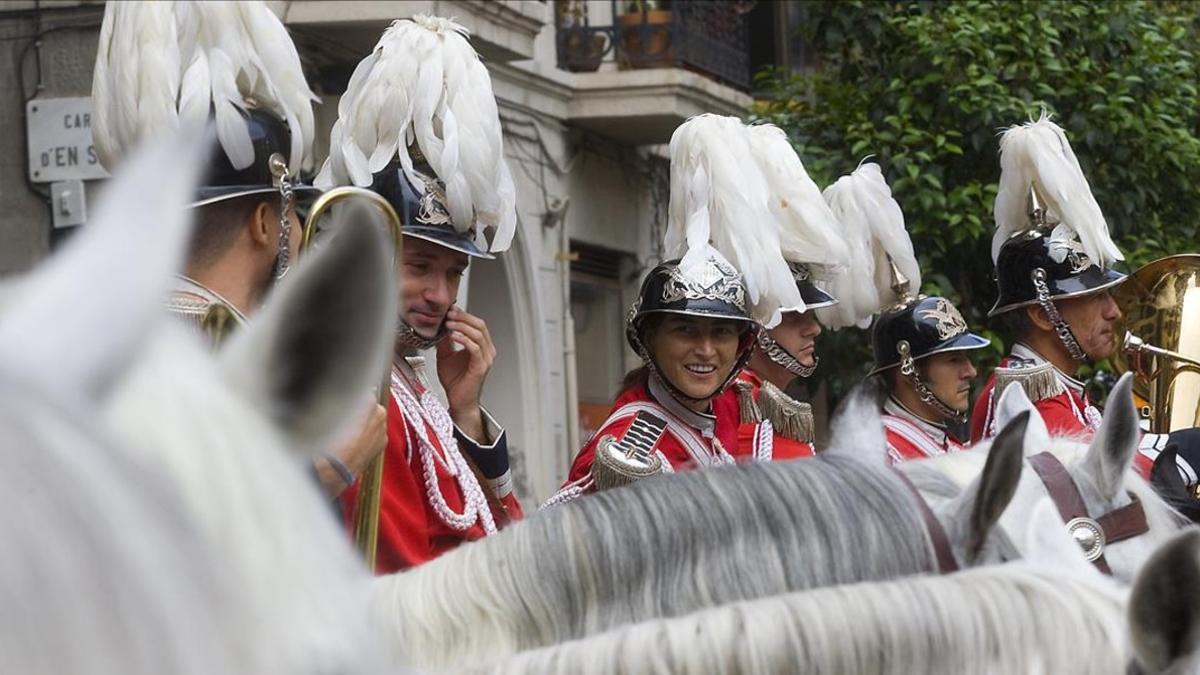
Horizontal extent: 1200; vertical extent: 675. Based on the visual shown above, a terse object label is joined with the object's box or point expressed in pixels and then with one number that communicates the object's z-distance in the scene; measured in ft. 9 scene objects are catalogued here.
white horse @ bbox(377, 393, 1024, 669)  12.64
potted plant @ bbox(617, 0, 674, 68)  92.53
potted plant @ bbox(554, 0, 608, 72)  90.33
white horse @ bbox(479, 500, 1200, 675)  11.70
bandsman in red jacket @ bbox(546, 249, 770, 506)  34.06
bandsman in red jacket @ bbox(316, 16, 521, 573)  25.55
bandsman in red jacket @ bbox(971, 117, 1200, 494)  43.45
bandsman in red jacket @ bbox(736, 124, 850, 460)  40.78
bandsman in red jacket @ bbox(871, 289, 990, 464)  45.78
